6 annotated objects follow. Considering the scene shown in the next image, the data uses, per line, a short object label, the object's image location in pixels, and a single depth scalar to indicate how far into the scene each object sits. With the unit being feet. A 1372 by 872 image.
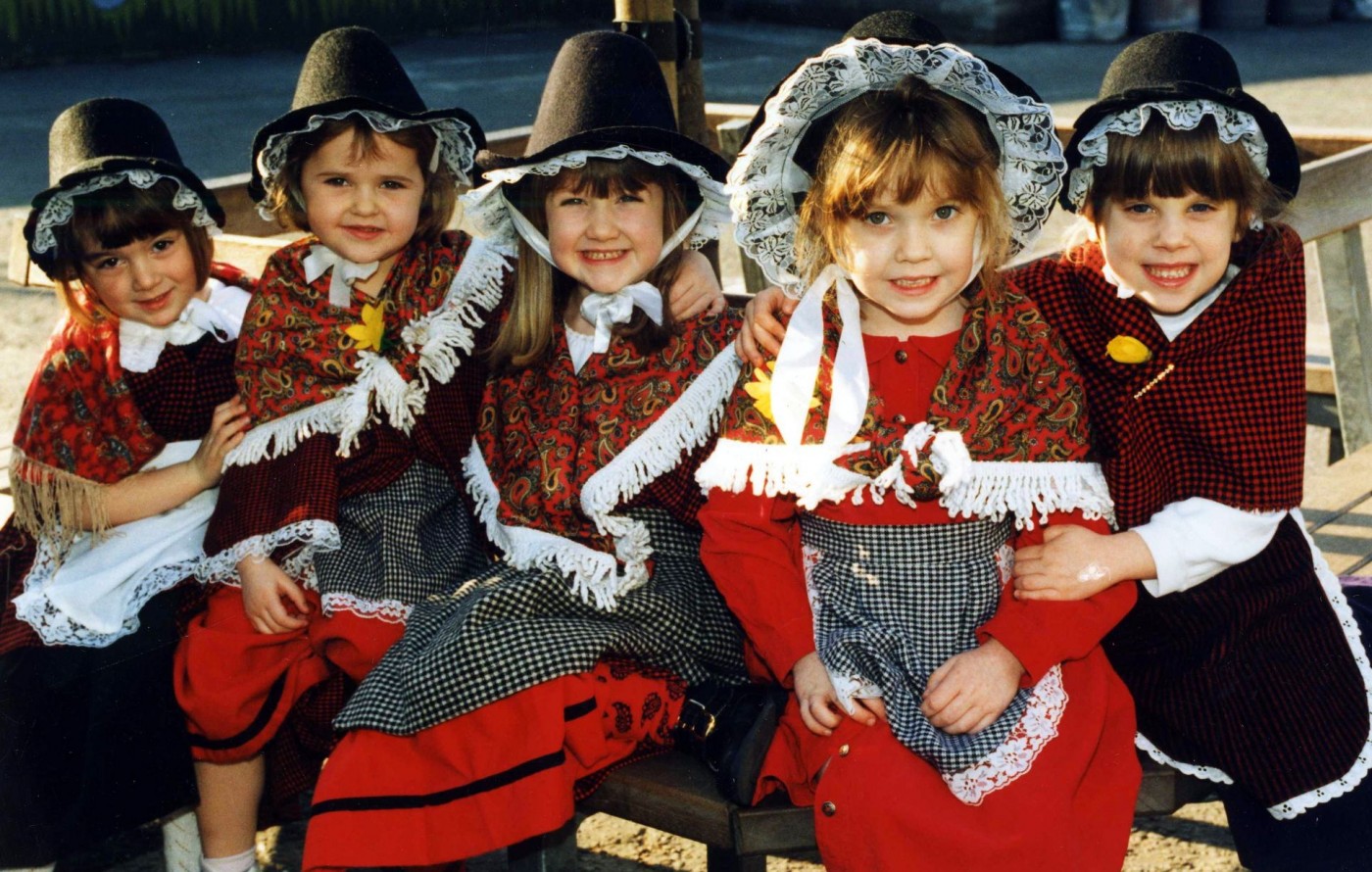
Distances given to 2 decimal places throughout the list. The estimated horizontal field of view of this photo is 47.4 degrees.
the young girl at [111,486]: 8.60
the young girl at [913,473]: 7.18
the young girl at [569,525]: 7.50
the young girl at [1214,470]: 7.45
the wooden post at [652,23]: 12.05
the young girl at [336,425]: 8.60
